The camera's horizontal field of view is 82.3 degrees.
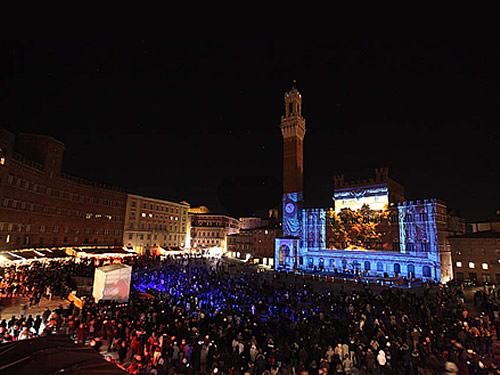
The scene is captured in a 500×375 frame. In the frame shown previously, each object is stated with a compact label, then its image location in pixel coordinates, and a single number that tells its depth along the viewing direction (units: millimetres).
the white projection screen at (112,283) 19047
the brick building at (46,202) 31969
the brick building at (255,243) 60656
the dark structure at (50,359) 5531
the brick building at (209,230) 75625
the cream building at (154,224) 56562
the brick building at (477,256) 34094
